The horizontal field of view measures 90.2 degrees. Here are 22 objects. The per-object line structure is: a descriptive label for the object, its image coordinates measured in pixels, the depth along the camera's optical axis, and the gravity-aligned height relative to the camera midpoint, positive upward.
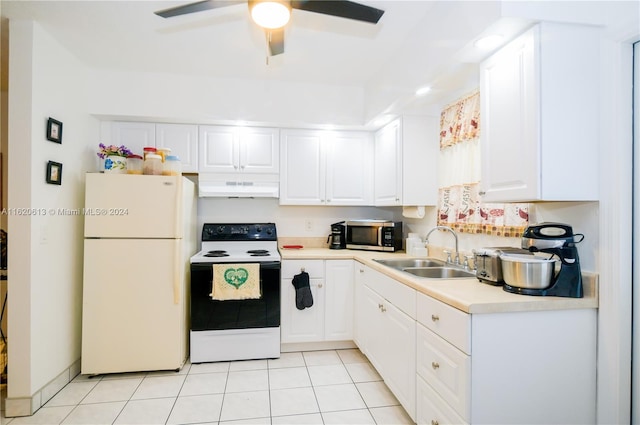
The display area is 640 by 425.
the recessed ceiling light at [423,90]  2.17 +0.85
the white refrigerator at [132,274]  2.40 -0.48
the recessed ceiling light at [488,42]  1.52 +0.84
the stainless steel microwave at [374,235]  3.09 -0.22
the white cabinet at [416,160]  2.71 +0.45
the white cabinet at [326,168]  3.19 +0.46
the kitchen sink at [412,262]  2.56 -0.40
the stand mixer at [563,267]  1.44 -0.24
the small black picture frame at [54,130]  2.12 +0.54
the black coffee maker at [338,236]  3.32 -0.25
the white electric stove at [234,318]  2.60 -0.88
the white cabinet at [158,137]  2.94 +0.68
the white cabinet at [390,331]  1.80 -0.79
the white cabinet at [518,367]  1.33 -0.66
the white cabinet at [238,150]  3.04 +0.60
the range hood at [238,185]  3.04 +0.26
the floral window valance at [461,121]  2.20 +0.69
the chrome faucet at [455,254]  2.33 -0.30
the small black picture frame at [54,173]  2.12 +0.25
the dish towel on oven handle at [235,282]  2.58 -0.57
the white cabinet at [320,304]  2.82 -0.83
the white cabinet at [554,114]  1.38 +0.45
